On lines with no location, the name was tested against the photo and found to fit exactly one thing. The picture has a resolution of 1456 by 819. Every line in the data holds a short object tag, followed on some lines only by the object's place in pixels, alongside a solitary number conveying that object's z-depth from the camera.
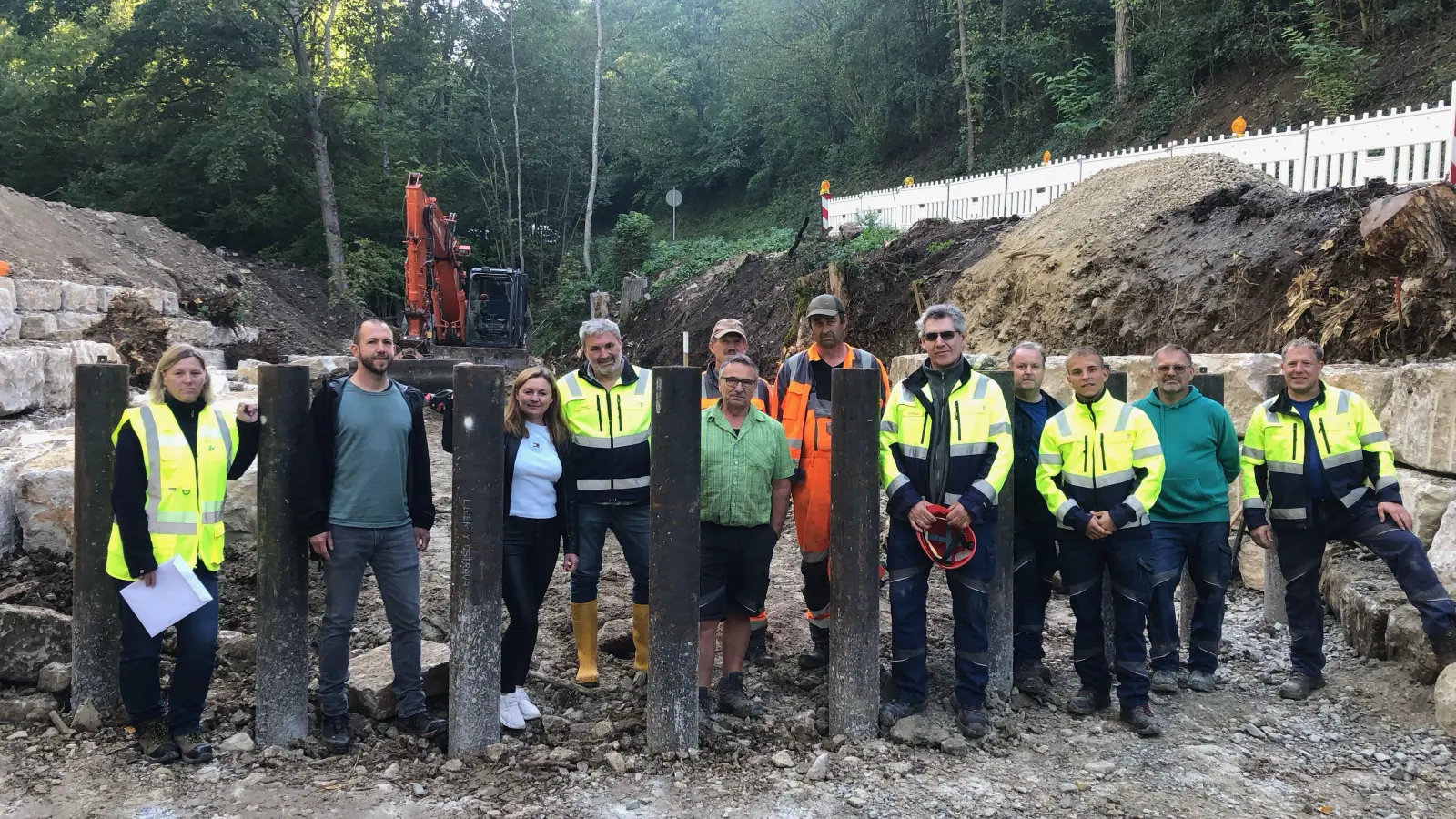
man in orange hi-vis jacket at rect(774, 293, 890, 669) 4.62
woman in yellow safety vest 3.43
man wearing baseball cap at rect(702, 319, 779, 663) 4.64
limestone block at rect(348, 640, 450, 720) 3.81
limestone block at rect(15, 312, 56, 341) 11.96
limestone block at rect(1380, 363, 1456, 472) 4.77
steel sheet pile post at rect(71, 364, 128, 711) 3.76
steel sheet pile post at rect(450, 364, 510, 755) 3.55
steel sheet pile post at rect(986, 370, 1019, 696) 4.09
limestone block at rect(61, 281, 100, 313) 13.02
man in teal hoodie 4.33
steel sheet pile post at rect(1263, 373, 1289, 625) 5.11
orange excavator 15.94
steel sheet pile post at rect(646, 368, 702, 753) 3.61
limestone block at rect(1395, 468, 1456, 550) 4.71
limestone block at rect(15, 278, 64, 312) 12.53
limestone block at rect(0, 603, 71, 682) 3.93
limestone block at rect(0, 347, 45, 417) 8.12
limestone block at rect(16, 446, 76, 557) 5.23
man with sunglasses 3.81
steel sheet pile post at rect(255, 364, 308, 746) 3.62
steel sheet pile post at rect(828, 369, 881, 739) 3.75
